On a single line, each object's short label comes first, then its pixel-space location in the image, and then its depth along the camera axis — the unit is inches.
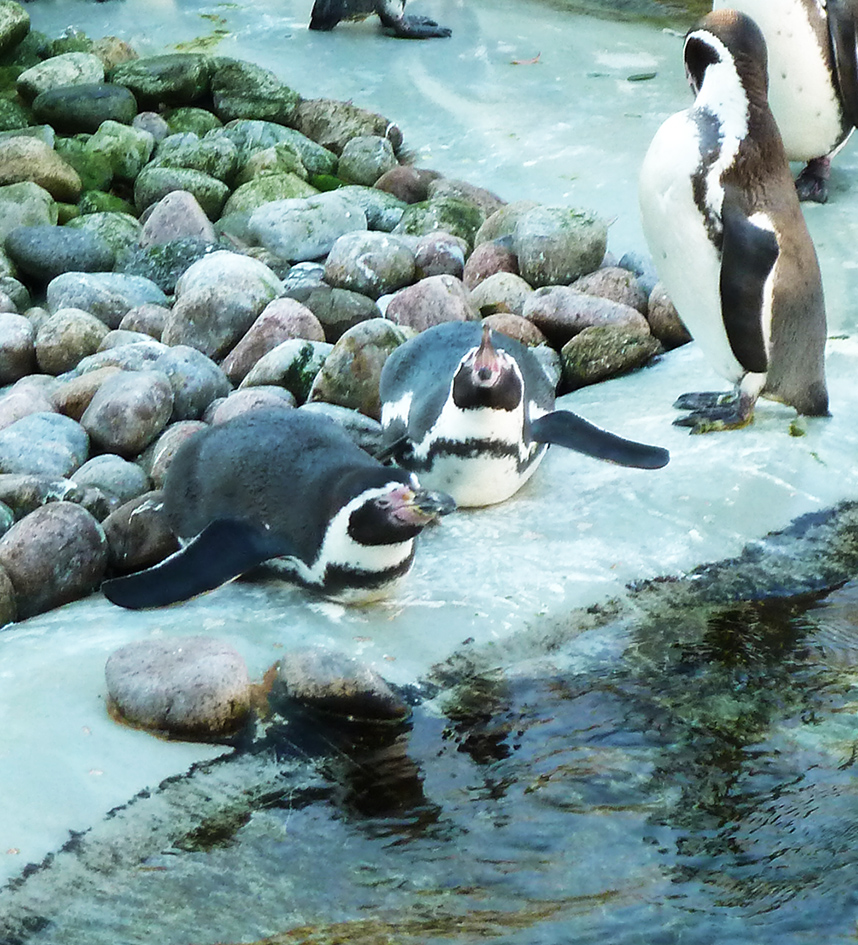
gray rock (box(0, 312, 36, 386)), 371.6
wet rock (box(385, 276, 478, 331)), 356.5
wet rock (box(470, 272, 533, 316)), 381.4
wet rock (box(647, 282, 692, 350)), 362.9
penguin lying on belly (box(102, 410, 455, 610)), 221.0
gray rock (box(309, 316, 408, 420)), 319.0
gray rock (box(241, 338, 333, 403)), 331.6
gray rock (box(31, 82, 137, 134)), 552.4
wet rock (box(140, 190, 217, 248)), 456.1
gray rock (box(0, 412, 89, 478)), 300.7
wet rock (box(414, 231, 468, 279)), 411.5
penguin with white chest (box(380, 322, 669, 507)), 259.9
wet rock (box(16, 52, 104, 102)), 576.4
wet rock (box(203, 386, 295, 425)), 299.4
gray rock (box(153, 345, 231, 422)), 330.6
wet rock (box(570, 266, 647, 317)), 375.6
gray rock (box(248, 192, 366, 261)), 452.8
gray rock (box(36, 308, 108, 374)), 371.9
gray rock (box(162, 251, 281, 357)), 372.2
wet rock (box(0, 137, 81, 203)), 488.7
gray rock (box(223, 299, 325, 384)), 355.6
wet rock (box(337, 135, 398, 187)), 518.3
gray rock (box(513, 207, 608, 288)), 388.2
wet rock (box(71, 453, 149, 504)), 291.3
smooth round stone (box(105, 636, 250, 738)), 195.5
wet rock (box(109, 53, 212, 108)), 581.9
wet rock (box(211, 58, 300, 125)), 576.1
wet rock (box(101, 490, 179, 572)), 262.7
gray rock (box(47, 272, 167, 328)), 403.2
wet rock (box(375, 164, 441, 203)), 501.0
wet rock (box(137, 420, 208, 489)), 291.9
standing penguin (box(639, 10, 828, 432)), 288.7
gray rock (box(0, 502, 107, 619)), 246.5
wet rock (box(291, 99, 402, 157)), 552.4
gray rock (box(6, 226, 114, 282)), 440.1
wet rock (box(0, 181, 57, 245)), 465.7
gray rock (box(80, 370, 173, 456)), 310.7
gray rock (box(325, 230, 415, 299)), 397.4
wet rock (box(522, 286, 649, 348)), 357.7
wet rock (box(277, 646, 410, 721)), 203.0
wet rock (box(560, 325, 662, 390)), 345.4
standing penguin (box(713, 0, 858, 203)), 426.3
